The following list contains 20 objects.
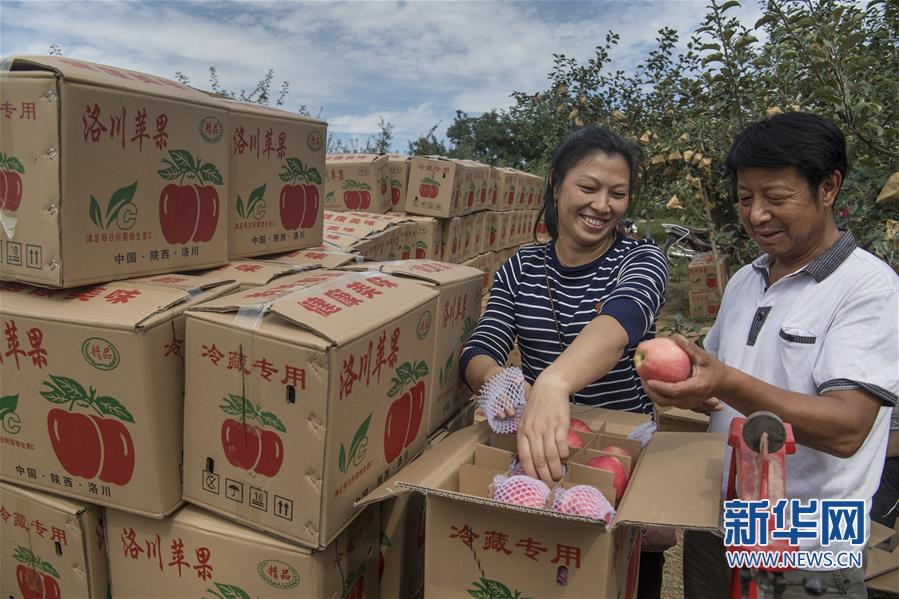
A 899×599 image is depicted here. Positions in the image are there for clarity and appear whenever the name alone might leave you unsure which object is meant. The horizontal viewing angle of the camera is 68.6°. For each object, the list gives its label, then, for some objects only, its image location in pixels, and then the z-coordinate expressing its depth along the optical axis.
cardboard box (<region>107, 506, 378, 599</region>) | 1.30
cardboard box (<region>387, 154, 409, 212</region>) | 5.43
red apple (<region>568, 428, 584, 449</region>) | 1.42
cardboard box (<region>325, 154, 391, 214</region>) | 5.00
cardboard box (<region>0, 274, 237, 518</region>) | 1.29
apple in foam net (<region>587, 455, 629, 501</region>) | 1.32
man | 1.14
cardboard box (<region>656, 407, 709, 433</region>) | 2.75
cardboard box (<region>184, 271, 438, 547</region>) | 1.20
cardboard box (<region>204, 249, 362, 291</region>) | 1.65
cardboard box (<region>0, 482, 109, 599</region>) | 1.44
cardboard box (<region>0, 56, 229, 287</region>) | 1.31
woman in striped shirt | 1.72
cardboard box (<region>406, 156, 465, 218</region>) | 5.48
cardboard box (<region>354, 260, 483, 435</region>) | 1.72
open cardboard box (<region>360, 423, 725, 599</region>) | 1.04
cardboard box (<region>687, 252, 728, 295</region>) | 6.79
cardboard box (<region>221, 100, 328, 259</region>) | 1.83
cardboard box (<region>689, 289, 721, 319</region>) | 6.78
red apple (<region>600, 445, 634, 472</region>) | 1.40
